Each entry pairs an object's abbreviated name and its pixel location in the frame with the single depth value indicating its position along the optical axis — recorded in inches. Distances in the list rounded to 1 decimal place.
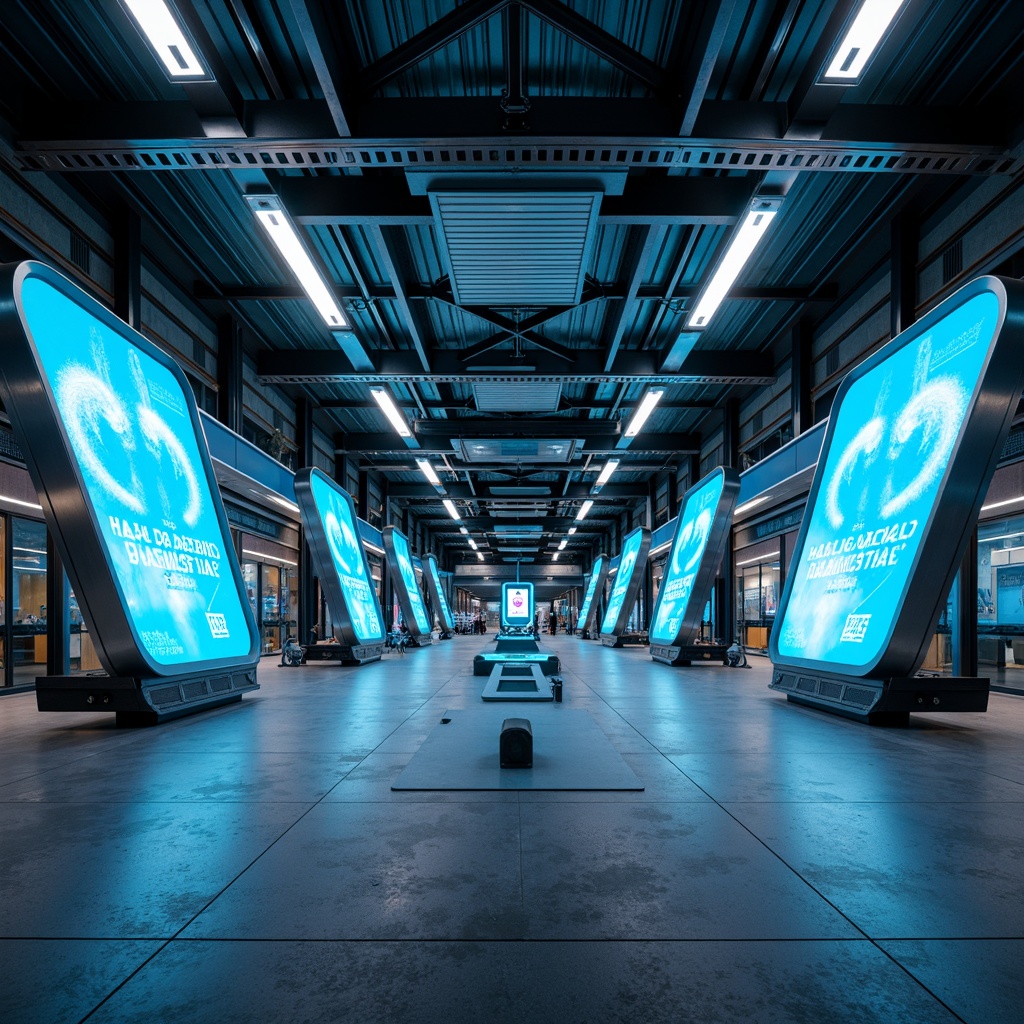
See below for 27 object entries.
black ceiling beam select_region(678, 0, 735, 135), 211.2
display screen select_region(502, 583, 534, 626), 1487.5
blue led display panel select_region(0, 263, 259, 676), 204.8
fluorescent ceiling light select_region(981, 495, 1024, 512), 356.4
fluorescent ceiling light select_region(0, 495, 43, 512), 351.0
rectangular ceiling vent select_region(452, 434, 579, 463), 679.1
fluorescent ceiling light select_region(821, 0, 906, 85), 198.2
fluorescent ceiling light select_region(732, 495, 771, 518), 633.6
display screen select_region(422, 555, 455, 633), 1137.4
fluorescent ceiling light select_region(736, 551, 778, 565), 678.4
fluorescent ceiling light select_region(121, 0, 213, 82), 200.1
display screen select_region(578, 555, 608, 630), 1149.1
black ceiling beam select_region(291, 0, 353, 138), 212.8
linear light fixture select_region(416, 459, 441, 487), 835.8
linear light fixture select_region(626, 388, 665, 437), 581.9
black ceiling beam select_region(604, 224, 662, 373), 380.4
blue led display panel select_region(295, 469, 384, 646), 480.1
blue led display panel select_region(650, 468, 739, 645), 487.2
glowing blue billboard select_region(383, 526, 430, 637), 768.9
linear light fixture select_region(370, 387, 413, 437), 586.9
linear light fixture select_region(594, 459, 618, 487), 834.2
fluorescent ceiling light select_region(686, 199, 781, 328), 307.9
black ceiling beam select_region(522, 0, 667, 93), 232.7
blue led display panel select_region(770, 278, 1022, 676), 206.1
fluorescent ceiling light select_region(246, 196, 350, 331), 305.0
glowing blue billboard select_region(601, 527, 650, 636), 808.9
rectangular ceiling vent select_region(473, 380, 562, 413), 537.0
